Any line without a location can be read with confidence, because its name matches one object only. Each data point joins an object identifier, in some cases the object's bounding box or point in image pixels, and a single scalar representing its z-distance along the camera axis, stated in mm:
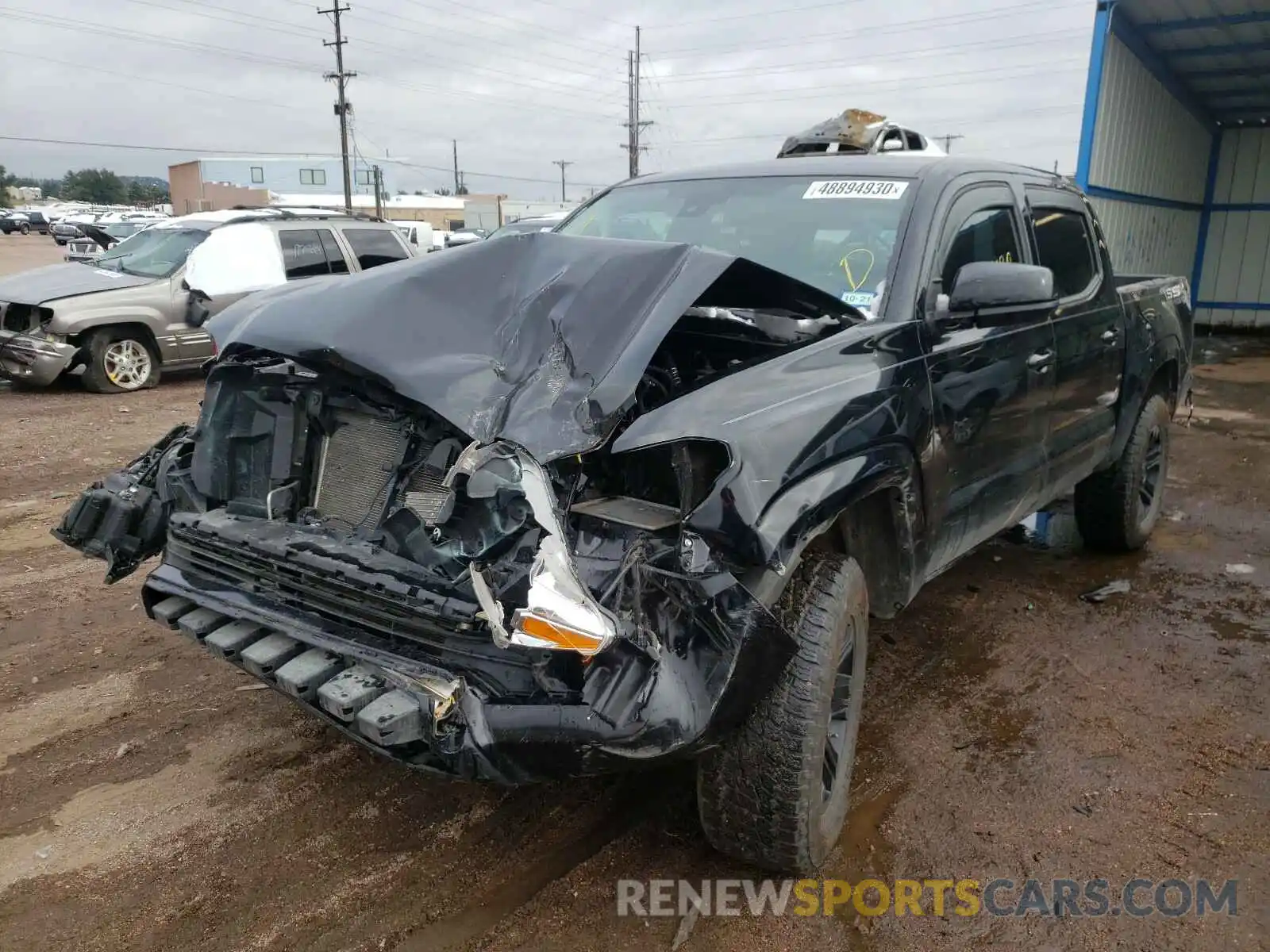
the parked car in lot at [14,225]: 49834
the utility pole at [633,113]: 46031
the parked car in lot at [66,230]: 39375
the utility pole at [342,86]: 40594
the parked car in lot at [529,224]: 13609
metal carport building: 10836
